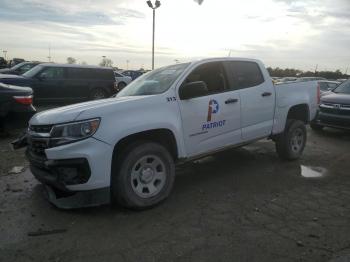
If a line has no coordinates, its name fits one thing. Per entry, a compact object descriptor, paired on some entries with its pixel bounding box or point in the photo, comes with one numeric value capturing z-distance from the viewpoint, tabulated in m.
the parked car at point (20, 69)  20.65
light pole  25.90
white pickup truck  4.58
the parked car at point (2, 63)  35.79
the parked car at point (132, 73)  38.53
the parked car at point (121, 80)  28.34
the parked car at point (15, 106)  8.57
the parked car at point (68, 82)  16.02
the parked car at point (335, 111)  10.64
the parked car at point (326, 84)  17.12
